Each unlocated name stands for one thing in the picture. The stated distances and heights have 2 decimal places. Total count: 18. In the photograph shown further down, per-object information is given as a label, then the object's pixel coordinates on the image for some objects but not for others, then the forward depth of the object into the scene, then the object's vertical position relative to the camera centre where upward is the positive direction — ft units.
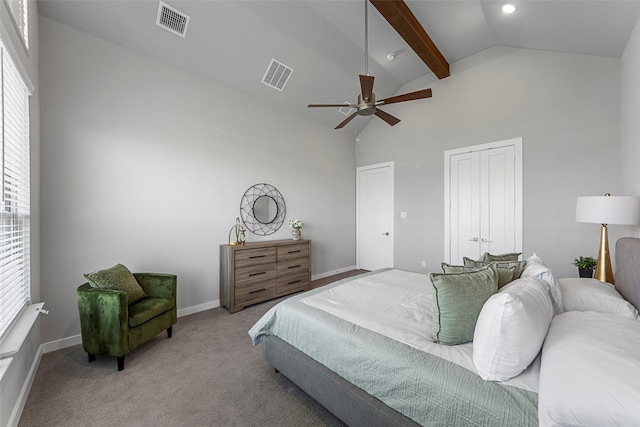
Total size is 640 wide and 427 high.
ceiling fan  8.36 +3.78
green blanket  3.31 -2.56
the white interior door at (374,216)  16.78 -0.27
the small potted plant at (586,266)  9.26 -1.96
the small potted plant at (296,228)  14.20 -0.88
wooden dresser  11.14 -2.80
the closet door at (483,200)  12.01 +0.61
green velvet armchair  6.91 -3.04
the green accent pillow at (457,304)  4.40 -1.58
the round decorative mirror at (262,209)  12.87 +0.17
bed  2.71 -2.32
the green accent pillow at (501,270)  5.23 -1.26
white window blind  5.11 +0.37
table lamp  6.70 -0.05
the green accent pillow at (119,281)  7.43 -2.08
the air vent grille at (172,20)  8.70 +6.78
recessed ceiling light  8.69 +7.06
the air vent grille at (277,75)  11.87 +6.58
